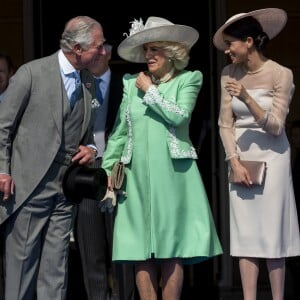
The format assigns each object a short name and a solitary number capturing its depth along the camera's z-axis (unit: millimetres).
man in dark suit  15680
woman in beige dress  15164
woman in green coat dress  15031
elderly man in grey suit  14078
